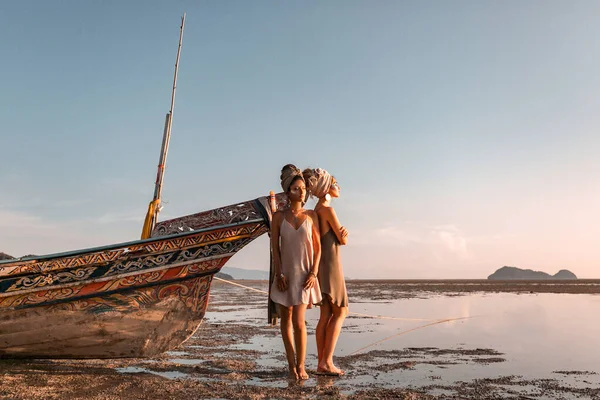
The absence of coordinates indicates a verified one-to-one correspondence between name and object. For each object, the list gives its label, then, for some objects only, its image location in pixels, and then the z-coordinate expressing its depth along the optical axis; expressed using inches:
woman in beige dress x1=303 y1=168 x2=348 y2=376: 222.8
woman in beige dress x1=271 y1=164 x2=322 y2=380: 211.3
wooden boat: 235.0
